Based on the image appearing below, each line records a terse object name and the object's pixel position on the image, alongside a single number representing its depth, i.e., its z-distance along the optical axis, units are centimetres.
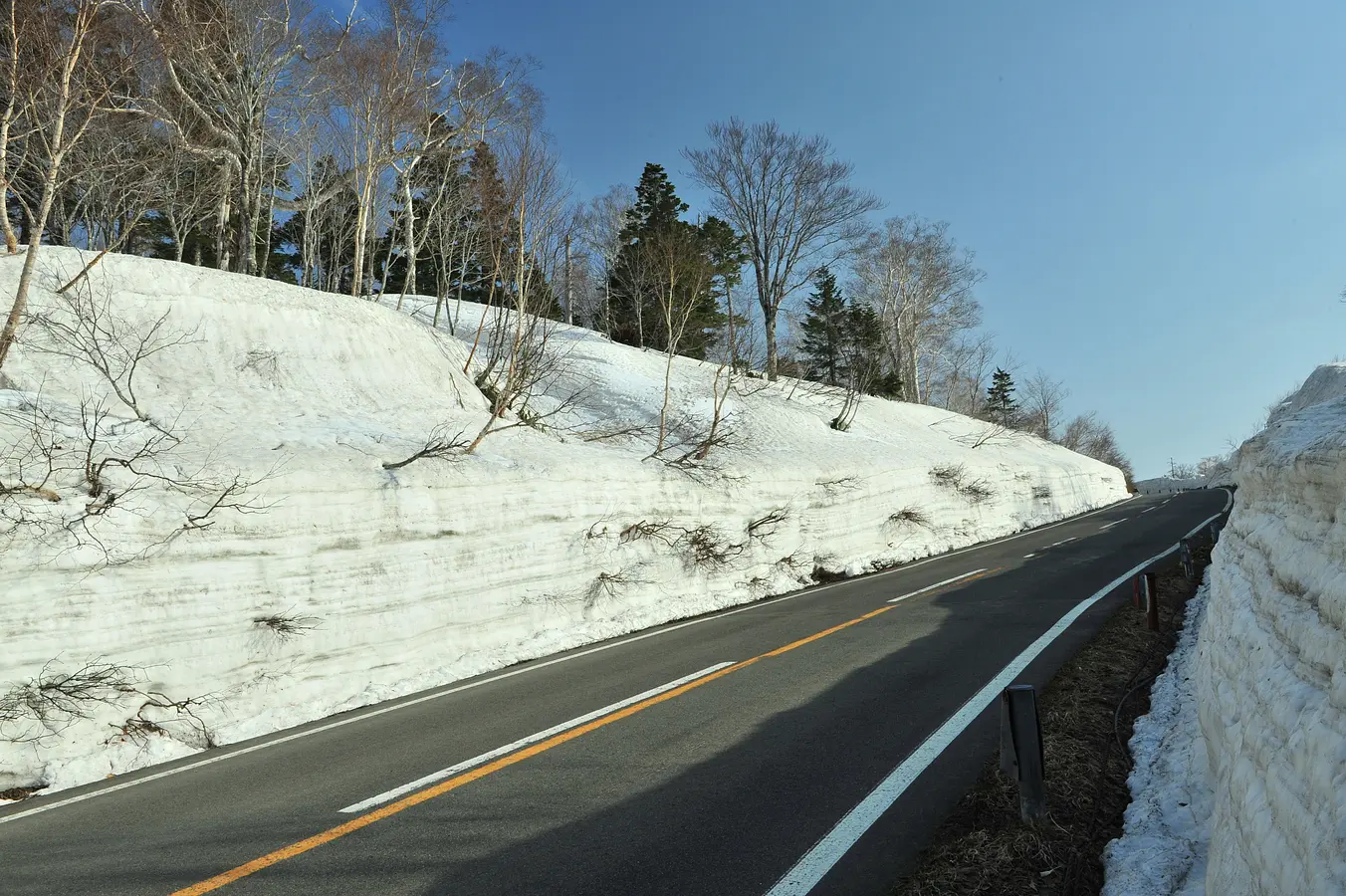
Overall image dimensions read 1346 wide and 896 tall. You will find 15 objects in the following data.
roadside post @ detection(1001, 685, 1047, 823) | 420
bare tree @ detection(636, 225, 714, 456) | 2309
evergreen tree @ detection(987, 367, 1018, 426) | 6669
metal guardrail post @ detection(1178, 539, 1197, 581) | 1222
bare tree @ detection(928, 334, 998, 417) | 5759
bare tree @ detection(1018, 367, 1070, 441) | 6800
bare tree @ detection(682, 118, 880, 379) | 3616
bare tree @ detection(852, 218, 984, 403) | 4559
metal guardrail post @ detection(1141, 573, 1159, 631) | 882
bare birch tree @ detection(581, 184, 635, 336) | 4678
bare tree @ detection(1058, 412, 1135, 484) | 8669
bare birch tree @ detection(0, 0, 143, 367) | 988
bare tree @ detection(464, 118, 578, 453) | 1537
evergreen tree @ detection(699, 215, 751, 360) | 3962
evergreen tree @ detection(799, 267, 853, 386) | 4788
